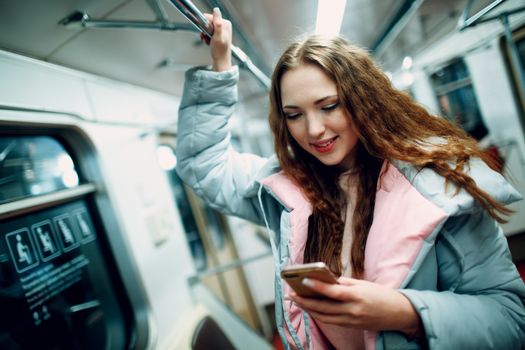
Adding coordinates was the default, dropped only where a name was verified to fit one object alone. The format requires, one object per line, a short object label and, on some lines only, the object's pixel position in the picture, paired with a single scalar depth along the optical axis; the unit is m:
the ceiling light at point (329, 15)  1.59
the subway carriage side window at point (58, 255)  1.46
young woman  0.82
